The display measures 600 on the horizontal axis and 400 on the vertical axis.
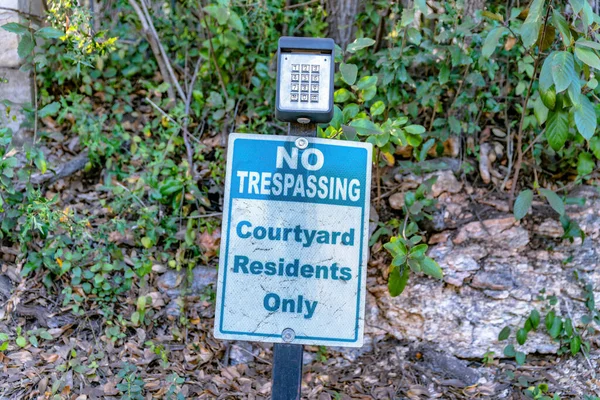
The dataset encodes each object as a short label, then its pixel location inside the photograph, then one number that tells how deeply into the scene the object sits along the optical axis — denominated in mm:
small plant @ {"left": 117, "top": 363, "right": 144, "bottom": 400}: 3031
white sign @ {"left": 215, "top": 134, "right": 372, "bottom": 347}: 1861
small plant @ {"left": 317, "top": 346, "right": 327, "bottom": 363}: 3504
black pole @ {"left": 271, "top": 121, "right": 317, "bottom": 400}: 1884
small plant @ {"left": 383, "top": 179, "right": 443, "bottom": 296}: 2744
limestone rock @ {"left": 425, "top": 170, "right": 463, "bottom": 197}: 4004
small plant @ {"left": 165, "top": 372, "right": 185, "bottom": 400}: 3074
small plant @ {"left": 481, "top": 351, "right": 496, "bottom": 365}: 3536
